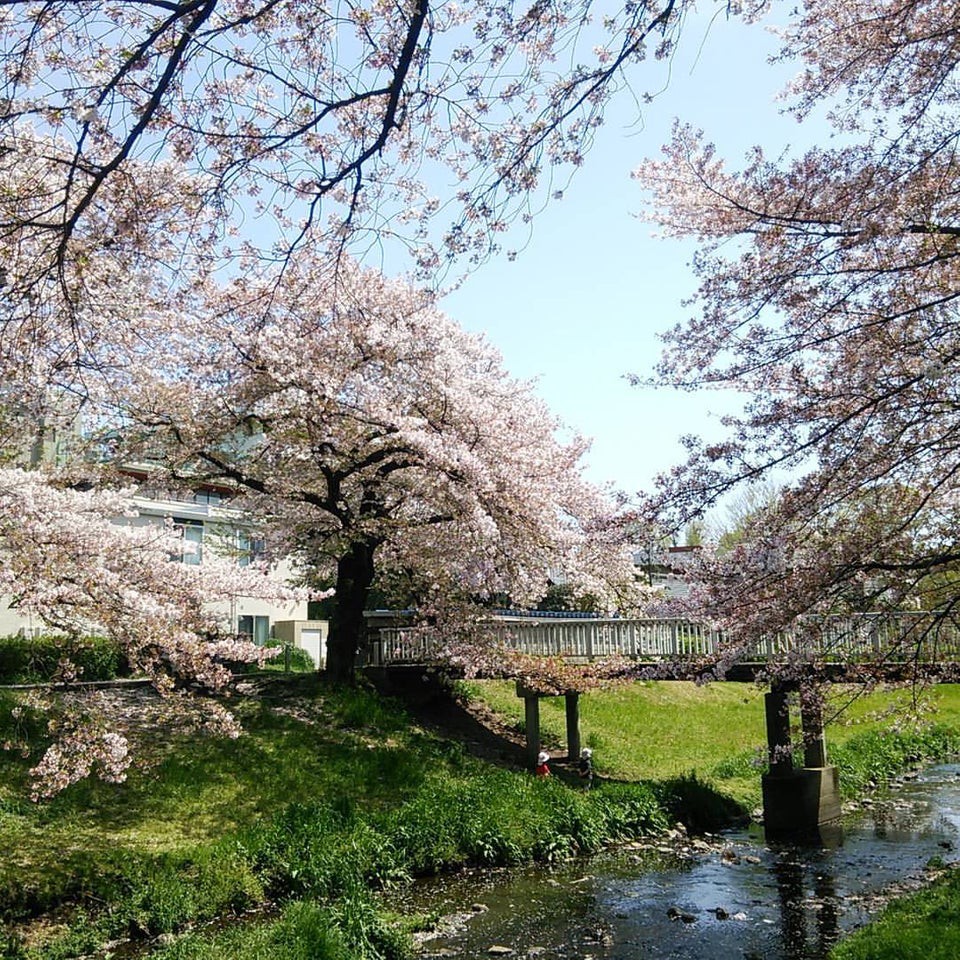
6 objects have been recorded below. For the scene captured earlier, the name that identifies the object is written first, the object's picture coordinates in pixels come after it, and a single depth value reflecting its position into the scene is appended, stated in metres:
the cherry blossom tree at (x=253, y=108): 4.95
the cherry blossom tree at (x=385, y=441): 18.17
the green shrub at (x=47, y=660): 23.75
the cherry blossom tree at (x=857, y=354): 7.61
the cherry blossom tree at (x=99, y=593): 11.35
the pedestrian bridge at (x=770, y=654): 10.00
